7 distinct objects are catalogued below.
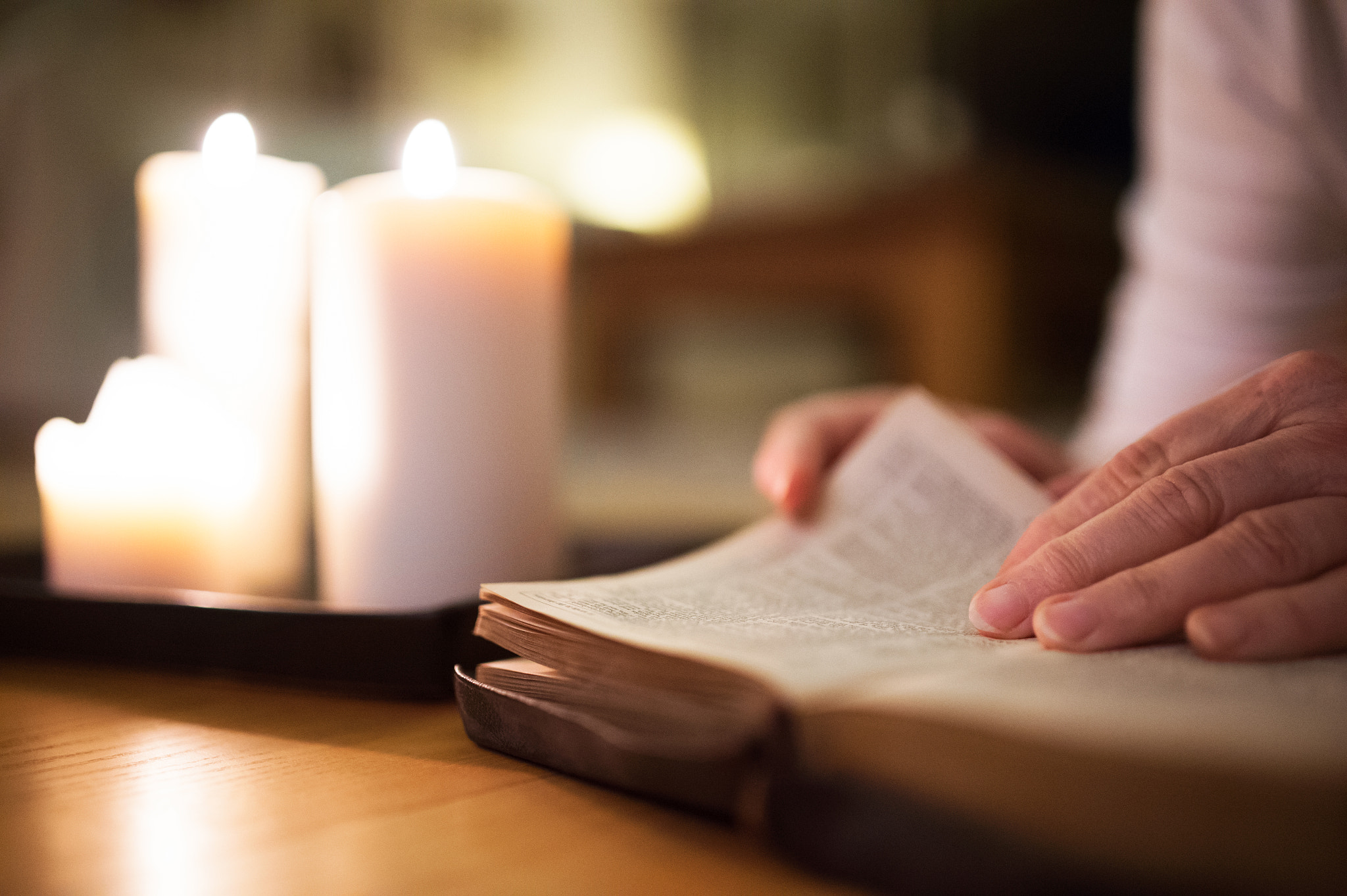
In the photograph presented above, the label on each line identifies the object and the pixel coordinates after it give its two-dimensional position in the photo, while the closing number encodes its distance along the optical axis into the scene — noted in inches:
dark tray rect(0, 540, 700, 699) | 13.8
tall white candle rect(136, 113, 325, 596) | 17.7
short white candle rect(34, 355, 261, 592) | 16.3
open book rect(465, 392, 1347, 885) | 7.0
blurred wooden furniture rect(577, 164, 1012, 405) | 98.6
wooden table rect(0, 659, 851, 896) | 8.3
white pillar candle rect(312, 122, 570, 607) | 15.7
